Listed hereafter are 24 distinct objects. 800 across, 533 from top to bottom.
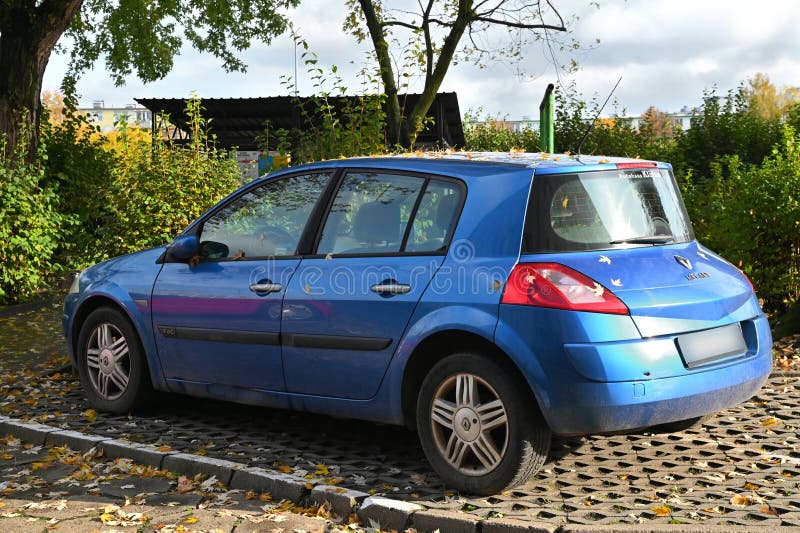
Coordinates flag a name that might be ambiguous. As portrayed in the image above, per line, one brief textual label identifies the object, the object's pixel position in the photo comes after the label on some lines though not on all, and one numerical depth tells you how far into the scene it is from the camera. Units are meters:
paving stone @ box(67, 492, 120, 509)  5.14
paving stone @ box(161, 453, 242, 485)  5.47
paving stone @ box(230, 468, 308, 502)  5.11
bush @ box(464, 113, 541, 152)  27.78
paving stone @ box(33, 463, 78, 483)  5.74
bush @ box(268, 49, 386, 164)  10.44
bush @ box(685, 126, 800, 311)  10.27
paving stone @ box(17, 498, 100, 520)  5.00
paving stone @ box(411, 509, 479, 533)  4.51
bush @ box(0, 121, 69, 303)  12.52
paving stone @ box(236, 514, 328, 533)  4.68
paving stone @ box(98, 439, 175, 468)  5.84
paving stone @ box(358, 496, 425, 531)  4.65
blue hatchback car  4.74
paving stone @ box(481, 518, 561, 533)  4.36
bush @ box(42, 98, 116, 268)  14.33
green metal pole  9.10
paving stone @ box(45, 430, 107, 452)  6.23
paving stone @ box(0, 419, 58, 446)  6.58
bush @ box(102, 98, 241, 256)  10.16
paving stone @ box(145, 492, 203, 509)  5.12
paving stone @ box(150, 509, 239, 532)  4.73
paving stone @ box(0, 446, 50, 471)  6.11
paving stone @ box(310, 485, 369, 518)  4.86
